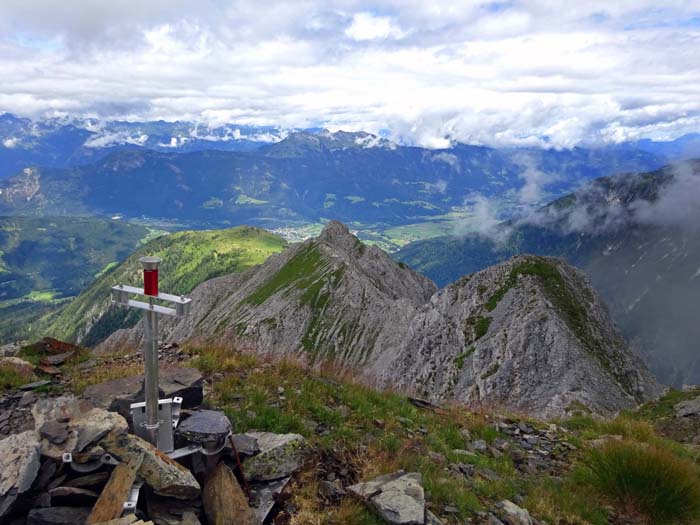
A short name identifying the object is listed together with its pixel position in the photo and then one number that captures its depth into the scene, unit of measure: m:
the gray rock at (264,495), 8.36
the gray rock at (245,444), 9.55
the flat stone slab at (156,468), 7.84
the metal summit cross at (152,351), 8.19
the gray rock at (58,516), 7.21
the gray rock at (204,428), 8.97
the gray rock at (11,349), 16.83
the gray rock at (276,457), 9.23
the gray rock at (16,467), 7.29
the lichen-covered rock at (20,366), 14.11
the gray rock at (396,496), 8.52
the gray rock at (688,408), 22.11
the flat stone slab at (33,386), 13.19
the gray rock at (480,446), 13.72
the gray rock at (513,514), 9.84
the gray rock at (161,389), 10.83
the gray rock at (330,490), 9.13
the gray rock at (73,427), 8.07
